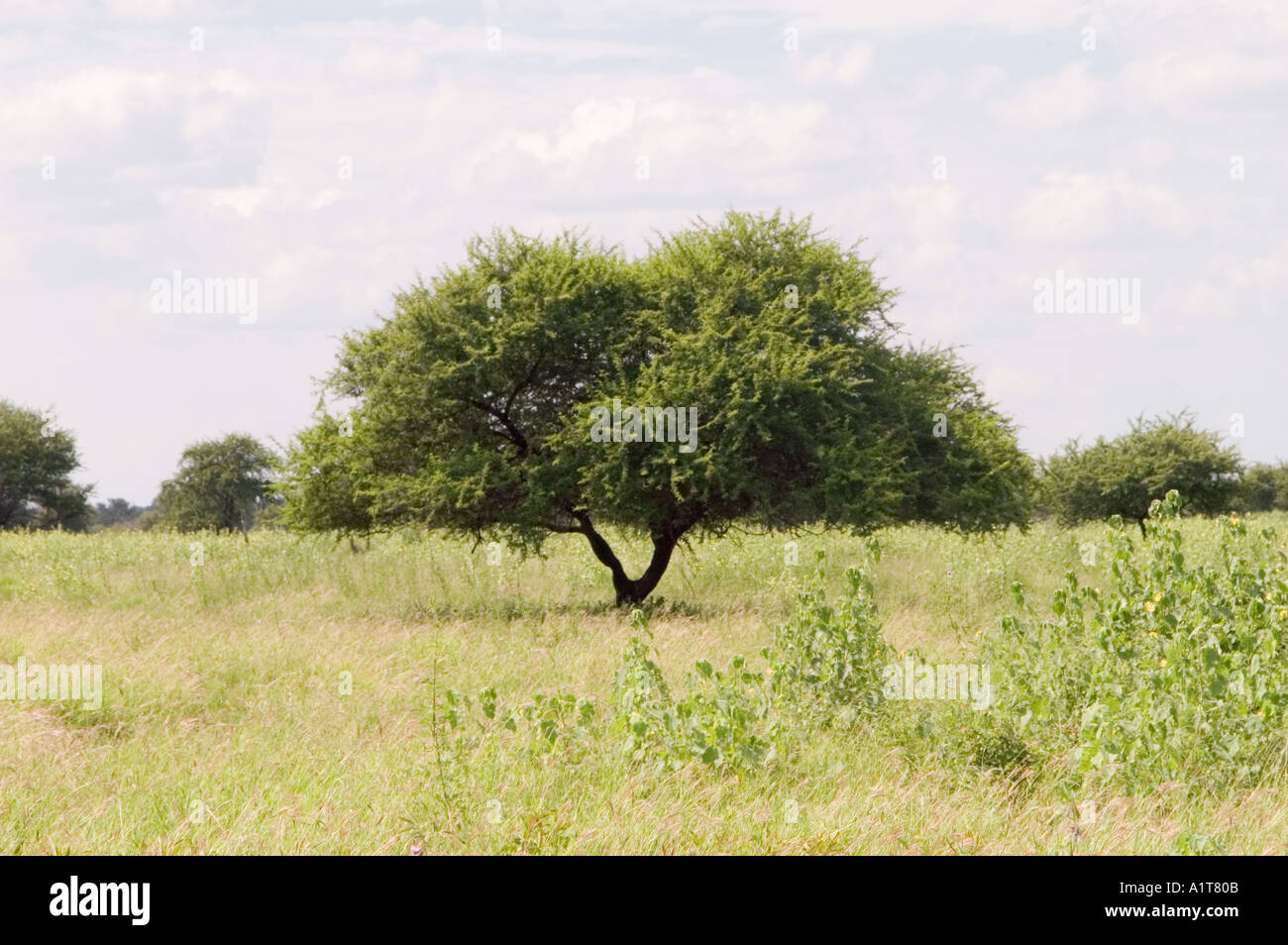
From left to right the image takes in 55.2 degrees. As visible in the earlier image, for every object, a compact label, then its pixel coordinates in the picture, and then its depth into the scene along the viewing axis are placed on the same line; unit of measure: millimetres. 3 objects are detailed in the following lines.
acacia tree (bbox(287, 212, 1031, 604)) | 20469
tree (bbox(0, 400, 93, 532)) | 67062
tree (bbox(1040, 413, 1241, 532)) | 50625
